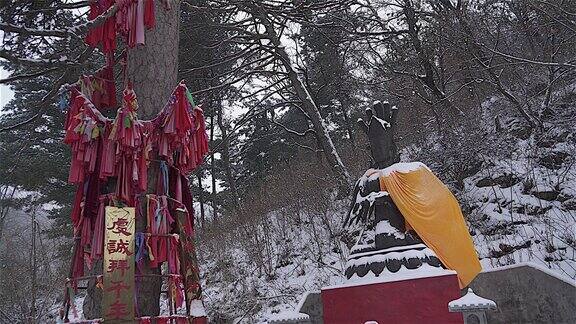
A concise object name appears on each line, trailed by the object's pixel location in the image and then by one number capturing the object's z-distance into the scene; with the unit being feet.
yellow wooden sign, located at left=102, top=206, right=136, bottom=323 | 10.34
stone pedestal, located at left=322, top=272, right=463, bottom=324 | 17.95
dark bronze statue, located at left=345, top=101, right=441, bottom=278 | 19.51
